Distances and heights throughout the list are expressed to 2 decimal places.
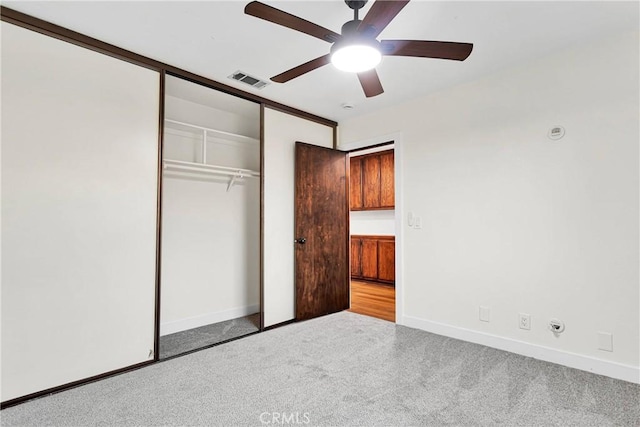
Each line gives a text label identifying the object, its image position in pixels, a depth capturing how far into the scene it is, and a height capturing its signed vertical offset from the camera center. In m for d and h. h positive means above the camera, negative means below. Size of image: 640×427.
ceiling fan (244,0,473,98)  1.58 +0.99
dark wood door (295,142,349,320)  3.79 -0.05
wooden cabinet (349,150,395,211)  5.87 +0.82
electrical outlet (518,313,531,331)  2.73 -0.78
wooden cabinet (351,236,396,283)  5.73 -0.57
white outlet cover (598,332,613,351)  2.35 -0.82
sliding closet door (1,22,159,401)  2.06 +0.11
